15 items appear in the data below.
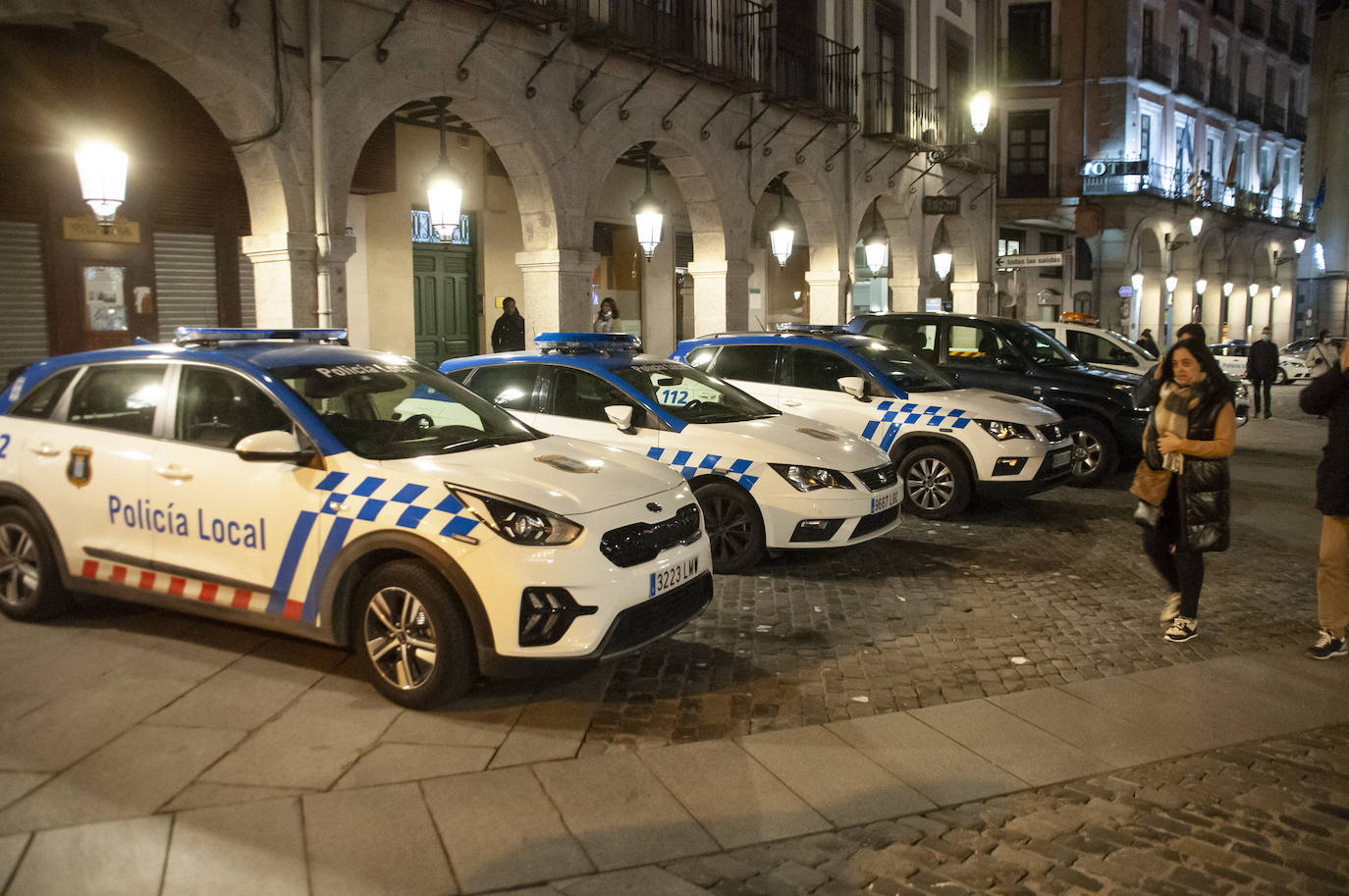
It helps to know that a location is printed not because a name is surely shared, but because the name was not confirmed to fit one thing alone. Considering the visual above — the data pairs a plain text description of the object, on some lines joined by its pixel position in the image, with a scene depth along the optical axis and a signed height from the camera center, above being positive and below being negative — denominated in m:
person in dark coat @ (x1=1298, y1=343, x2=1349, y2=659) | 5.56 -0.84
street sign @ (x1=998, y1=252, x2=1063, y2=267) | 22.45 +1.68
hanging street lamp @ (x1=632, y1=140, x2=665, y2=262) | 13.66 +1.58
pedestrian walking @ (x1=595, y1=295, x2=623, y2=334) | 14.40 +0.36
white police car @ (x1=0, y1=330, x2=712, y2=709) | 4.62 -0.77
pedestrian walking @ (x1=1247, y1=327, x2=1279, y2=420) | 20.45 -0.40
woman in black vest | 5.70 -0.62
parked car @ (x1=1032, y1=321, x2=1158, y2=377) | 14.55 -0.06
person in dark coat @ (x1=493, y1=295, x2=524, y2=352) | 14.20 +0.16
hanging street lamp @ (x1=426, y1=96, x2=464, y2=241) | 10.87 +1.50
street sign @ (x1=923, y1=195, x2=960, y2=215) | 21.28 +2.67
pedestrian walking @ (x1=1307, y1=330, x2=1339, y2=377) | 13.15 -0.15
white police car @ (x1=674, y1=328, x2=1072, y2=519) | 9.30 -0.60
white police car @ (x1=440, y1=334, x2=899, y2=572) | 7.26 -0.66
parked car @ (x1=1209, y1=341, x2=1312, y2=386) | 28.88 -0.59
